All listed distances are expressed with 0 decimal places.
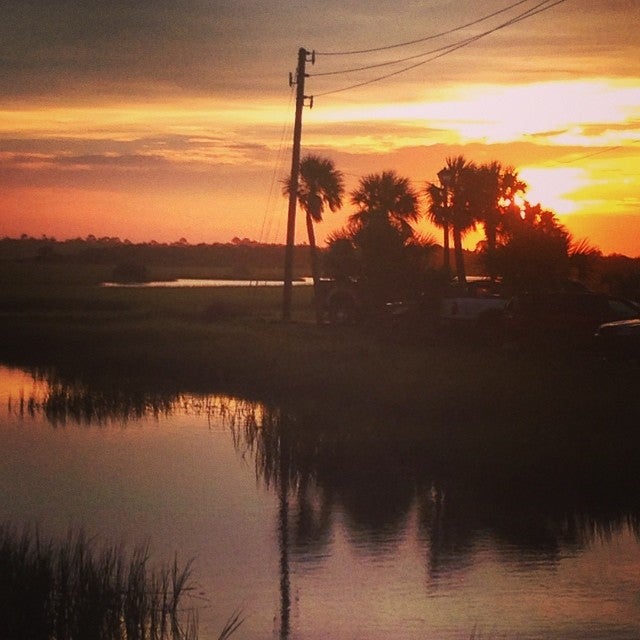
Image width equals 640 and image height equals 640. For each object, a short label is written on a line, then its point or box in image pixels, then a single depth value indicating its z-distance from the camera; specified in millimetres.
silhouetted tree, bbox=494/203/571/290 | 45375
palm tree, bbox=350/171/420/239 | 64062
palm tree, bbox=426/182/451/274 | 63669
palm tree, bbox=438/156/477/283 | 63938
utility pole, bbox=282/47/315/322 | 45381
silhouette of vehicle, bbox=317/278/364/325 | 50531
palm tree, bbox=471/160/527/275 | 62656
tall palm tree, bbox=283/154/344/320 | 63531
